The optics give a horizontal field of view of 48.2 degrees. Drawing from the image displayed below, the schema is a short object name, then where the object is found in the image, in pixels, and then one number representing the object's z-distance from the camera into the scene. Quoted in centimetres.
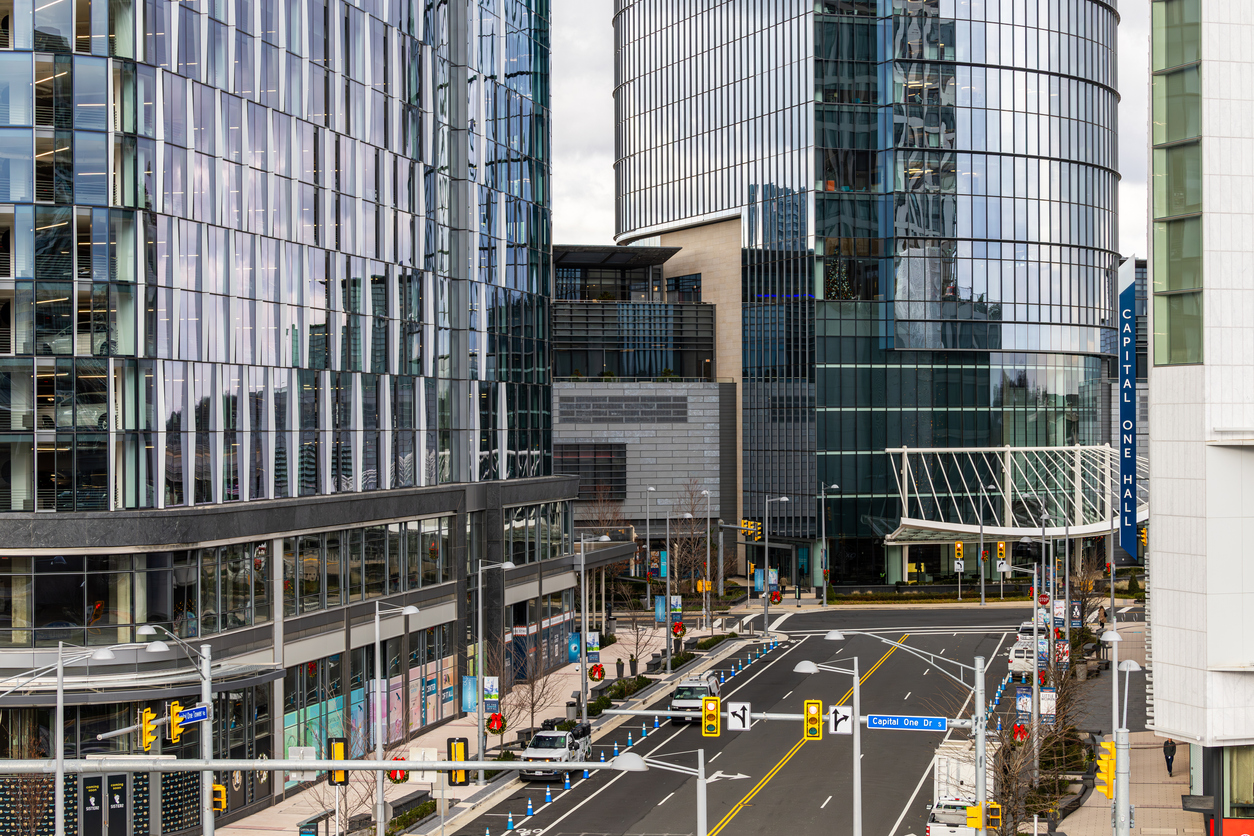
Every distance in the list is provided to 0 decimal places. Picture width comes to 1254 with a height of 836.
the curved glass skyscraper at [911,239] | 10712
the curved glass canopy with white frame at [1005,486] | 10569
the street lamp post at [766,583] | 8350
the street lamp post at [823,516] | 10449
